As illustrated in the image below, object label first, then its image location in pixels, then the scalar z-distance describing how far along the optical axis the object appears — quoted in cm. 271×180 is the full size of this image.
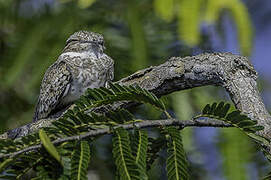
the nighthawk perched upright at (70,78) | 916
